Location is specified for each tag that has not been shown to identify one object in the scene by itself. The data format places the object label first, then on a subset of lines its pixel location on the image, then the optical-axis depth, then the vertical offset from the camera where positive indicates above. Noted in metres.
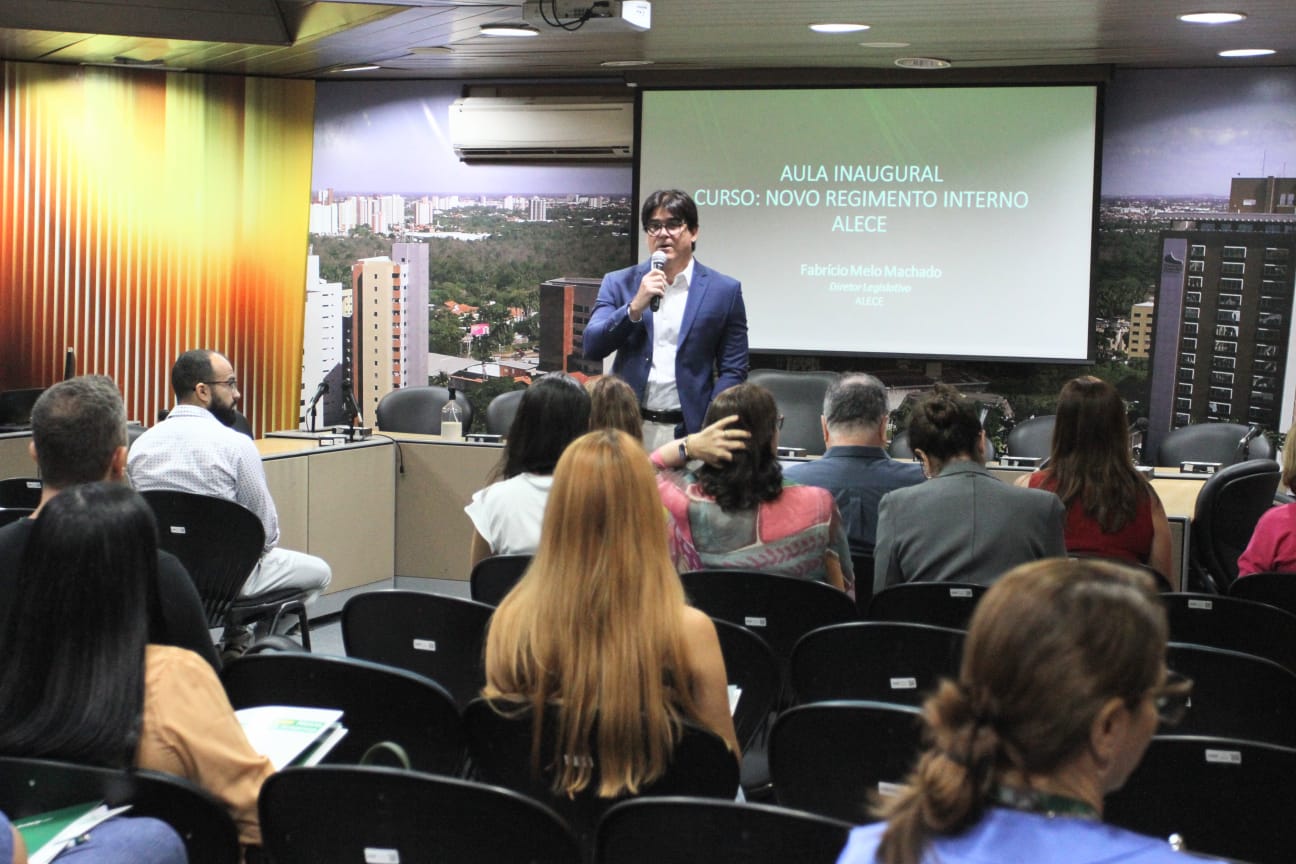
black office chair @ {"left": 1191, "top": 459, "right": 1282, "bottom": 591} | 4.66 -0.72
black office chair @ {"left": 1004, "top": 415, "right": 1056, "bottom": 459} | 7.21 -0.78
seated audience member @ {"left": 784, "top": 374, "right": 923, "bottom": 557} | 4.06 -0.53
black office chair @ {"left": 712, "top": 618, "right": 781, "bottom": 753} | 2.97 -0.85
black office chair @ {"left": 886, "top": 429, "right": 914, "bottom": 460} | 7.32 -0.87
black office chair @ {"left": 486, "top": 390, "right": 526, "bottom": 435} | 7.58 -0.80
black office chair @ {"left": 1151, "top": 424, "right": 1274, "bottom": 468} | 7.15 -0.78
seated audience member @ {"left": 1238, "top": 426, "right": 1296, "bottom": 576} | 3.79 -0.66
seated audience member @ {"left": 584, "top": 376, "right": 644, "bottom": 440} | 4.05 -0.40
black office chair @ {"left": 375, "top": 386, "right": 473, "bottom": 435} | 7.86 -0.83
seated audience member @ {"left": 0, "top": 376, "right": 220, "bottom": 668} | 3.17 -0.42
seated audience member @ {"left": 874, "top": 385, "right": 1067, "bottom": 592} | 3.54 -0.59
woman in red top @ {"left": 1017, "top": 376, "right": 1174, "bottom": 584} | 3.89 -0.55
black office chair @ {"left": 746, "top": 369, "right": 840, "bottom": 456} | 7.18 -0.65
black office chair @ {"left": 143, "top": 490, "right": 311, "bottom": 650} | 4.55 -0.92
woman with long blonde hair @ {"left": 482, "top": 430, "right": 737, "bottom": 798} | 2.24 -0.61
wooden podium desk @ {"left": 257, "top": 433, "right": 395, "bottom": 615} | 6.14 -1.12
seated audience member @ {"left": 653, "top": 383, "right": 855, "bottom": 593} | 3.61 -0.61
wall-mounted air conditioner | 8.92 +0.89
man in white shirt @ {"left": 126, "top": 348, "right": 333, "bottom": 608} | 4.82 -0.72
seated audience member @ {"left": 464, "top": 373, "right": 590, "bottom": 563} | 3.84 -0.56
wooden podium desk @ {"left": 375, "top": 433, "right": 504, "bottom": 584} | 6.80 -1.18
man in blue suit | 5.40 -0.26
